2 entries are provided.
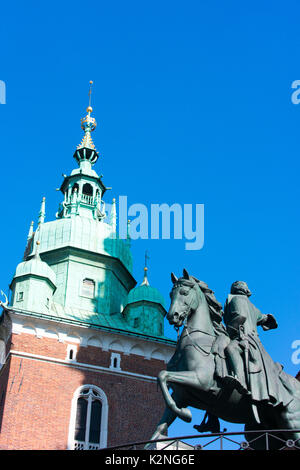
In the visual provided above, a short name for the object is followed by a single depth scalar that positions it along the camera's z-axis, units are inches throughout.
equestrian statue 471.5
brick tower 1192.8
